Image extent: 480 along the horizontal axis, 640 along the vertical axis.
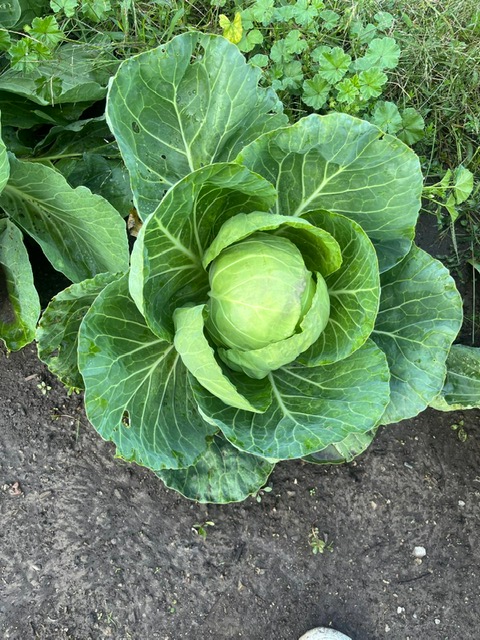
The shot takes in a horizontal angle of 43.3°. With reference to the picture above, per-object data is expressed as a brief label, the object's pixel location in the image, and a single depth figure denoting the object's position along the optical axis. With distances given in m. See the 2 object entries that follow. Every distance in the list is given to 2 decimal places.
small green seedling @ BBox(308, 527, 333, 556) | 2.68
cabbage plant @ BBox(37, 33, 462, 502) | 1.71
